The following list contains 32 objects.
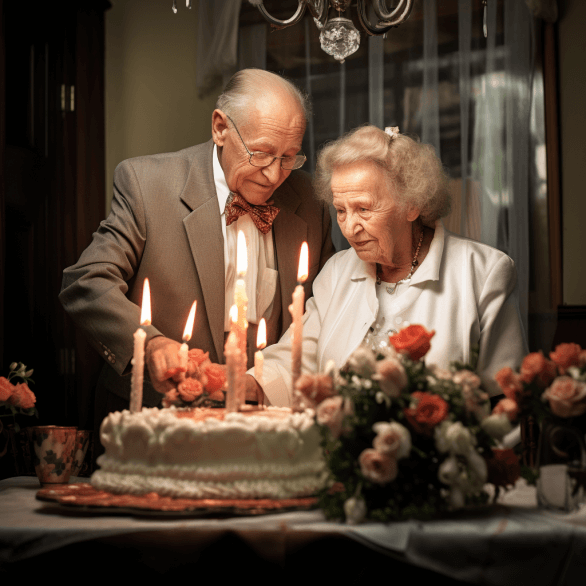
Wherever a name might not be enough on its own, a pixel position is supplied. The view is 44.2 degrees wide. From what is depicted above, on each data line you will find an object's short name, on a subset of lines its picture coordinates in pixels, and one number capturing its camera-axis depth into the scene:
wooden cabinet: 4.35
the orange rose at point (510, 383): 1.49
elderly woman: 2.32
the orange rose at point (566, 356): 1.49
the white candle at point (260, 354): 1.90
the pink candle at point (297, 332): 1.58
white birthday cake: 1.51
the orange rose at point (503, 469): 1.48
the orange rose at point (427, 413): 1.36
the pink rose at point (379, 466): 1.33
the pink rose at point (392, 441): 1.33
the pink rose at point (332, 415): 1.38
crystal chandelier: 2.21
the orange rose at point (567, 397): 1.39
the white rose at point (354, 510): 1.35
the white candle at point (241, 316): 1.69
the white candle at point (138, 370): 1.67
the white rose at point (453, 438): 1.35
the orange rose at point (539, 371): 1.46
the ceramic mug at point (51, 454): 1.92
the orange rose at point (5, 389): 2.04
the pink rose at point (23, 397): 2.06
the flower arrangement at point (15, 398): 2.04
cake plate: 1.39
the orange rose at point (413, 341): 1.58
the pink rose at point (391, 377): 1.39
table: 1.30
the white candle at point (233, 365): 1.61
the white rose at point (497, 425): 1.42
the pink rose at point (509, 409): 1.46
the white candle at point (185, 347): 1.87
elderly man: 2.57
